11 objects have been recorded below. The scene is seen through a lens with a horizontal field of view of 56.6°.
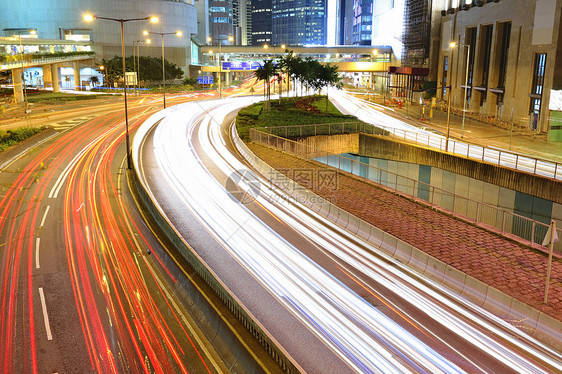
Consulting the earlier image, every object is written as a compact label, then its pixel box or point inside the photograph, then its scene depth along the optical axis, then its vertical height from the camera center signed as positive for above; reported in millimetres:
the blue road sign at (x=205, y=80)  106312 -184
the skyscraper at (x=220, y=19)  190375 +21791
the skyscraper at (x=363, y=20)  170125 +19729
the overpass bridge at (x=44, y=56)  61028 +3055
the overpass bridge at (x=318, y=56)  100625 +4909
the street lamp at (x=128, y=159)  30008 -4648
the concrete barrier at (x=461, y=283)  12969 -5721
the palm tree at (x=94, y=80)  97125 -379
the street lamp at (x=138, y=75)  84206 +482
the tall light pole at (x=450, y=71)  70231 +1395
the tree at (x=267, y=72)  56969 +835
